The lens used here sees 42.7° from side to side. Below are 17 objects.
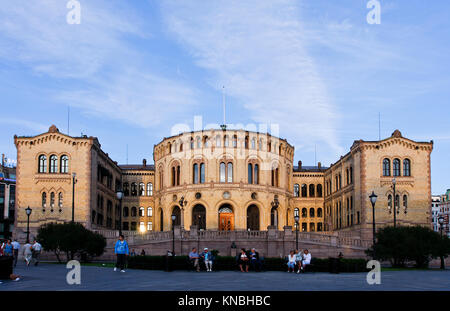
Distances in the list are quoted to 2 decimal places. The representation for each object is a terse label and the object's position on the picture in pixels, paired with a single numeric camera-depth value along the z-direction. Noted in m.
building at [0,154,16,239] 106.36
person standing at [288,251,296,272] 30.89
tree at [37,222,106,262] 43.03
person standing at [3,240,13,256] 31.36
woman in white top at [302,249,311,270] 30.97
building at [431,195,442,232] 170.06
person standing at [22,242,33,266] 35.60
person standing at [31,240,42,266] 37.66
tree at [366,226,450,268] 41.00
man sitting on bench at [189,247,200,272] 31.59
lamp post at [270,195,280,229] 70.75
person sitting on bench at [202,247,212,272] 31.72
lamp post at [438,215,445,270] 42.94
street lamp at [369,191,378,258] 35.12
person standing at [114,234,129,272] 26.31
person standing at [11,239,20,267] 34.16
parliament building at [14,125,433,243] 62.22
